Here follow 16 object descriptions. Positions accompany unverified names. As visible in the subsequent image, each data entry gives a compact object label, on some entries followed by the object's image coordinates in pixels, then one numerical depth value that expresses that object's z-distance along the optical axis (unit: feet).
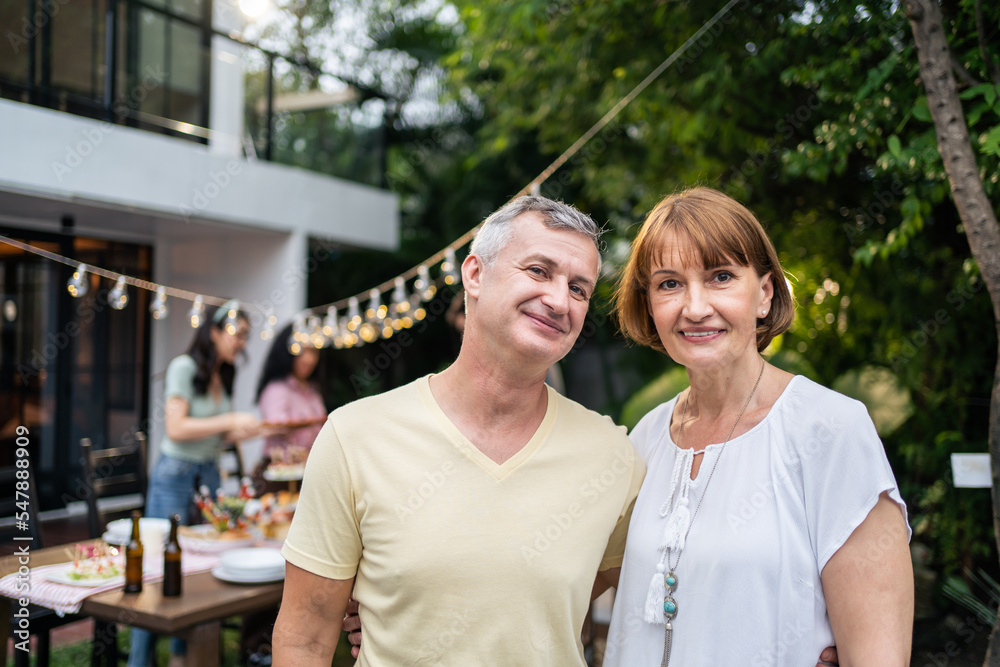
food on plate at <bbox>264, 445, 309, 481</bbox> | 13.32
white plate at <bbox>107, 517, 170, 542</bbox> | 10.23
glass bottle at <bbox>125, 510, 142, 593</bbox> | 8.83
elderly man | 4.93
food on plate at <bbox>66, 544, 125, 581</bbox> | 9.17
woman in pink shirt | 16.40
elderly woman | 4.73
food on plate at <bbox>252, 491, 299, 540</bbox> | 11.19
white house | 18.81
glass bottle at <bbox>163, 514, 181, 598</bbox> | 8.63
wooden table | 8.12
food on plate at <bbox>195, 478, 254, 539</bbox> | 10.84
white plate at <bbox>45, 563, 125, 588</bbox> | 8.98
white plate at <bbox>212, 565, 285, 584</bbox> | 9.23
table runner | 8.62
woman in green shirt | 13.15
